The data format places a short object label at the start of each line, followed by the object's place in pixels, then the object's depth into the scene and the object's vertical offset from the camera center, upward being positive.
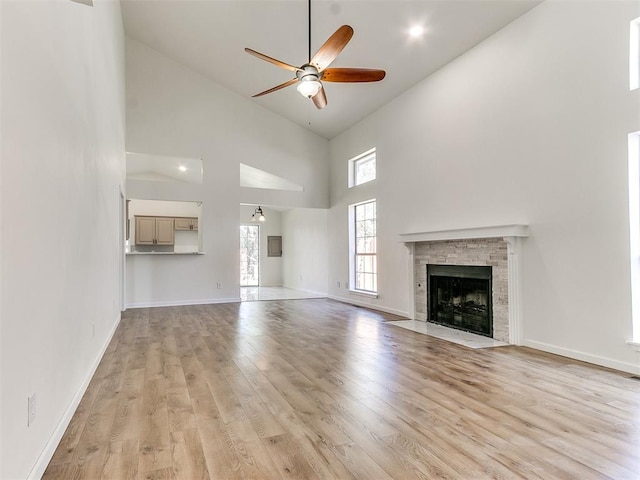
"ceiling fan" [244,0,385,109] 3.43 +1.70
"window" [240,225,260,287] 12.12 -0.29
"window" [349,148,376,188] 7.25 +1.52
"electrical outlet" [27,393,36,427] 1.63 -0.70
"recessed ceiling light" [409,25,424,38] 4.62 +2.61
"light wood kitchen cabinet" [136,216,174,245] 10.09 +0.42
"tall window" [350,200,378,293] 7.21 -0.07
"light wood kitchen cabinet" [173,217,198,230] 10.48 +0.65
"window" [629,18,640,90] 3.21 +1.58
